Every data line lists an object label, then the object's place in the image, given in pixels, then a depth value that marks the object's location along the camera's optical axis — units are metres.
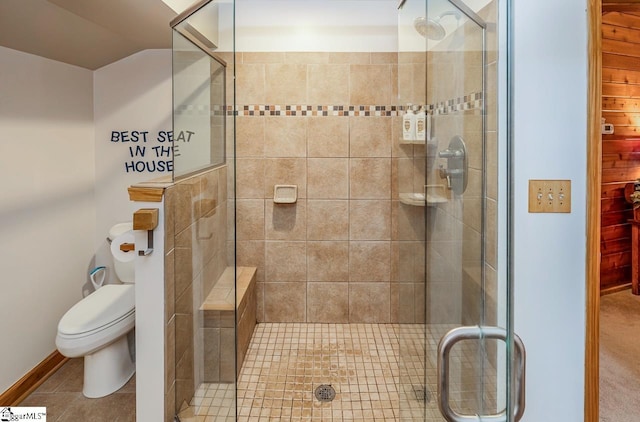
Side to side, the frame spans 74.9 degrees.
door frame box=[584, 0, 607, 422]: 1.38
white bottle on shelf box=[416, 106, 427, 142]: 1.97
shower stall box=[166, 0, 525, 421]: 1.10
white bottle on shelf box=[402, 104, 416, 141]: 2.19
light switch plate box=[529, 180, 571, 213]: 1.42
